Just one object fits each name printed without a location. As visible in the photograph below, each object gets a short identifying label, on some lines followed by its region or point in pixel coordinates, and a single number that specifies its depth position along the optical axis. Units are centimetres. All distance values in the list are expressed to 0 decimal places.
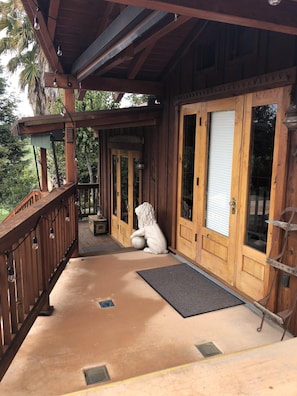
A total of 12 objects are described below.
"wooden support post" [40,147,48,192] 777
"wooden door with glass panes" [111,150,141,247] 652
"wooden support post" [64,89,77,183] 476
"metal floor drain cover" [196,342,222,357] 264
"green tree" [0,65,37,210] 1404
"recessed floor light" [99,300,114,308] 339
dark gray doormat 338
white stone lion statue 506
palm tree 1073
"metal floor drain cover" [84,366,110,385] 232
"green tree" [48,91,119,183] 1015
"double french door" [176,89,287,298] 317
